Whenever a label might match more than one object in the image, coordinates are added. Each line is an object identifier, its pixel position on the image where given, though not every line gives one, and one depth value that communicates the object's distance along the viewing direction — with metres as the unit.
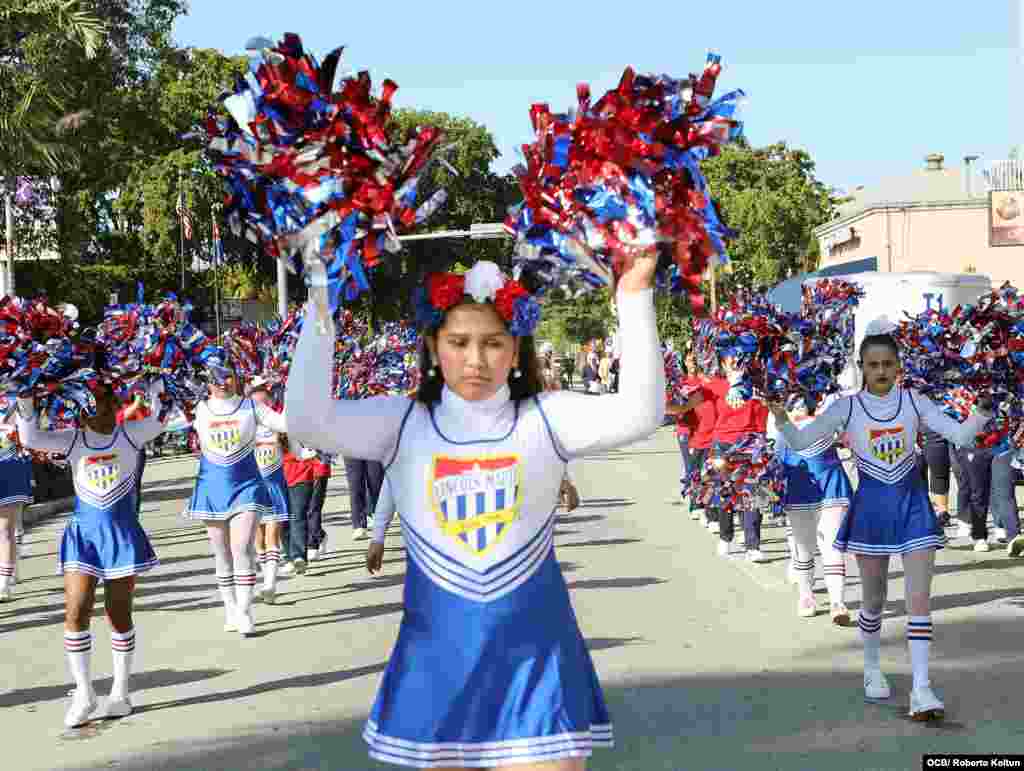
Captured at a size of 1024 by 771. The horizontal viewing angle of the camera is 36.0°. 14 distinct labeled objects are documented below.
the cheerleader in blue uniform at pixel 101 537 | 7.88
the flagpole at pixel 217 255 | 36.67
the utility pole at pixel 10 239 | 26.20
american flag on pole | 38.69
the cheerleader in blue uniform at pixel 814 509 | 10.40
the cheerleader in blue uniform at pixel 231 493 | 10.51
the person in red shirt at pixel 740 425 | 12.68
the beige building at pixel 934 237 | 52.94
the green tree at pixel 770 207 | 44.75
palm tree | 16.28
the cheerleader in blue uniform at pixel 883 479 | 7.54
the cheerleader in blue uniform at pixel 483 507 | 3.76
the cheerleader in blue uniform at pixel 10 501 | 12.65
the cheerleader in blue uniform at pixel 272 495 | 12.14
